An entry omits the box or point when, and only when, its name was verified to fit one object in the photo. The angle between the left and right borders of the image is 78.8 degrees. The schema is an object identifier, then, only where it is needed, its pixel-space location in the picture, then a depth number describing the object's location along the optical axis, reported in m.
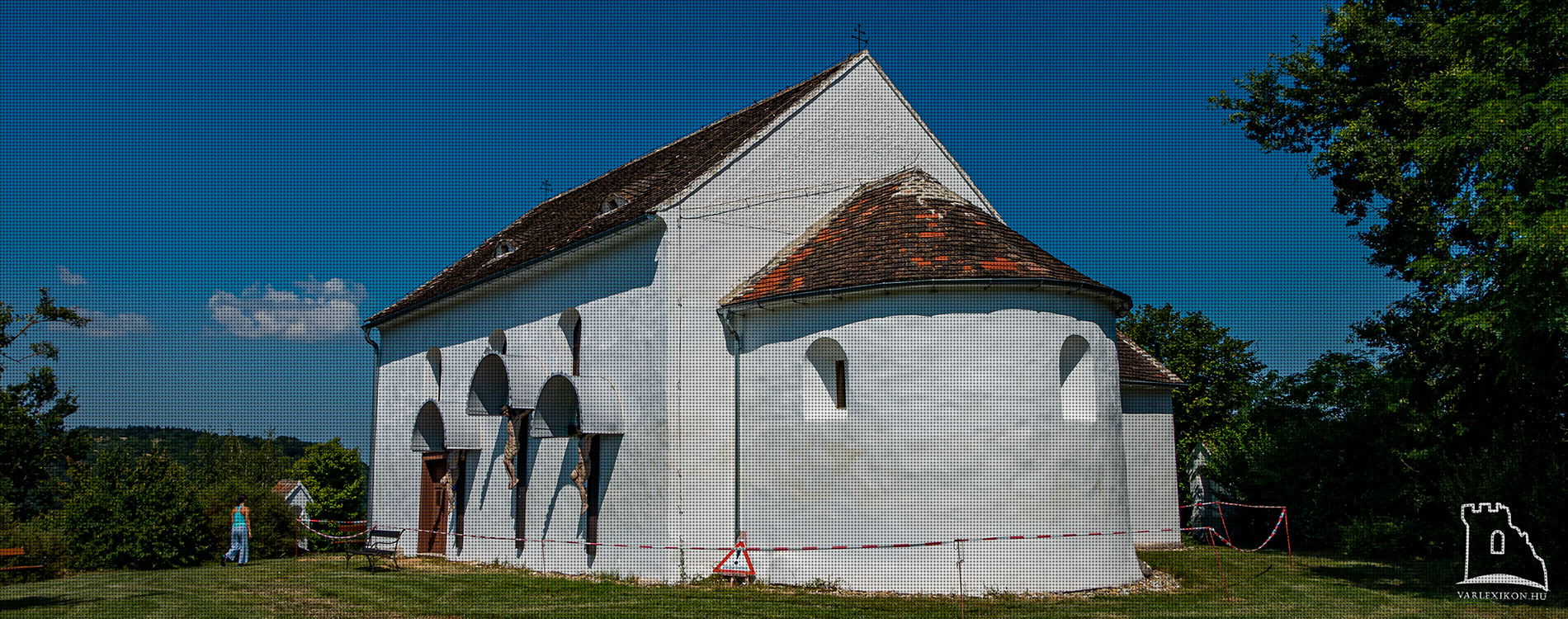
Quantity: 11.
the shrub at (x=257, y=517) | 21.94
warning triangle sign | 15.41
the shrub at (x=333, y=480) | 37.06
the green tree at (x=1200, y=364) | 36.53
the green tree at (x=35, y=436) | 31.62
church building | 14.04
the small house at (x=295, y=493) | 37.32
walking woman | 20.77
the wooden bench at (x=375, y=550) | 18.33
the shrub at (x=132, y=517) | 20.06
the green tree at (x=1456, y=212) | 12.52
